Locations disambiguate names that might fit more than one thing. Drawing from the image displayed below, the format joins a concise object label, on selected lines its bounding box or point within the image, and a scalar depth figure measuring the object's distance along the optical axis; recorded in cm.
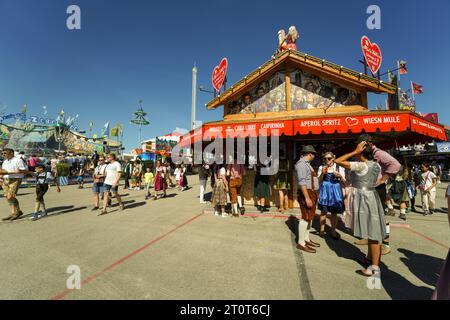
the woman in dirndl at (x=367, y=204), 305
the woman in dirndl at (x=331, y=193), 479
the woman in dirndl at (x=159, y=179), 1059
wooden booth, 641
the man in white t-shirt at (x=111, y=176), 724
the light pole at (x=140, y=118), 4669
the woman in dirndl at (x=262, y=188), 767
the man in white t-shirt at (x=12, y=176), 628
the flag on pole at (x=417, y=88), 2430
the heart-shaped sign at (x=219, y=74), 946
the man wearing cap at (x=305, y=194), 402
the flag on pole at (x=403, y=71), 1629
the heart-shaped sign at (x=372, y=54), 727
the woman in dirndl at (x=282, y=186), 728
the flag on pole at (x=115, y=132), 4707
